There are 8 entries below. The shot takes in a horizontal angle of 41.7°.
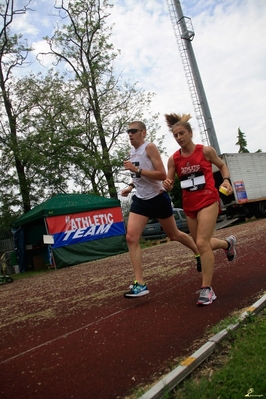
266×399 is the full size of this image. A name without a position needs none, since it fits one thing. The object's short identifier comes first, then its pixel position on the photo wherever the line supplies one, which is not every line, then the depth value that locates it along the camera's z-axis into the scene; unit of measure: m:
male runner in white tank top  4.22
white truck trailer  18.38
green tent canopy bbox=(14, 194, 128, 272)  13.07
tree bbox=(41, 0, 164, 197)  23.03
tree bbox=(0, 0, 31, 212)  20.40
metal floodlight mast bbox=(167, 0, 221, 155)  25.98
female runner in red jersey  3.51
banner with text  13.09
